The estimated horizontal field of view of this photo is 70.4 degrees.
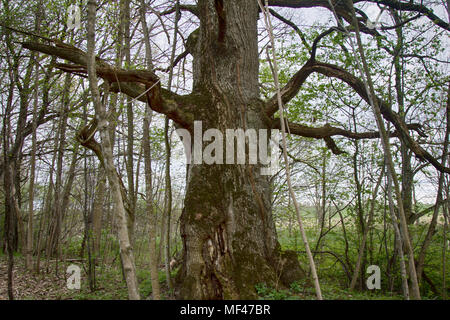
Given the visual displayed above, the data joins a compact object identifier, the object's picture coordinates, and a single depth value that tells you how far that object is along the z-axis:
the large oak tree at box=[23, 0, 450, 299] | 3.64
